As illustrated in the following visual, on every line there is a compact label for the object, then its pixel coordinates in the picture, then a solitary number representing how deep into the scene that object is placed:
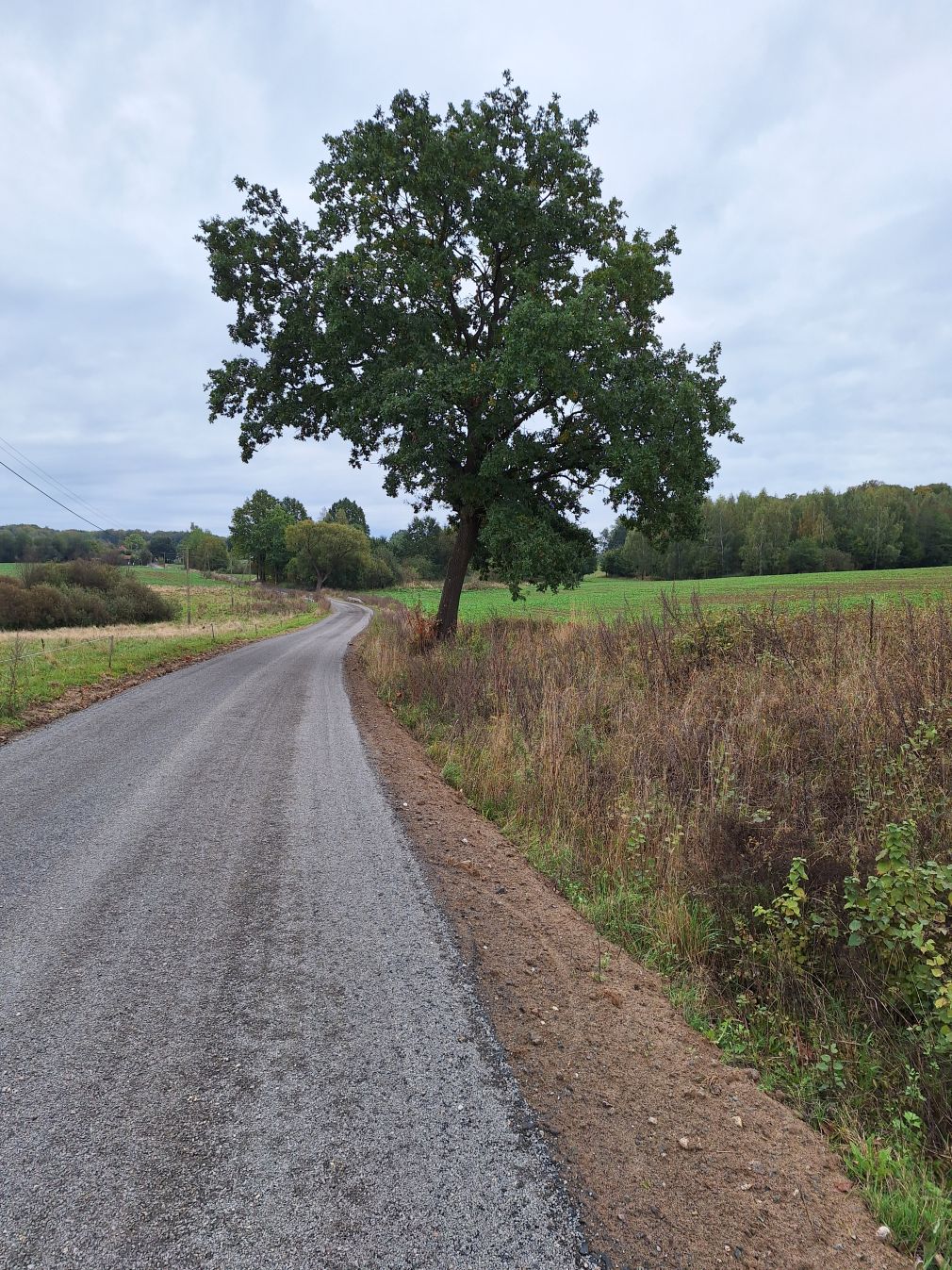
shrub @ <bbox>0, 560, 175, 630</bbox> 32.50
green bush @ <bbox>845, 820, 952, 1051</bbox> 2.81
